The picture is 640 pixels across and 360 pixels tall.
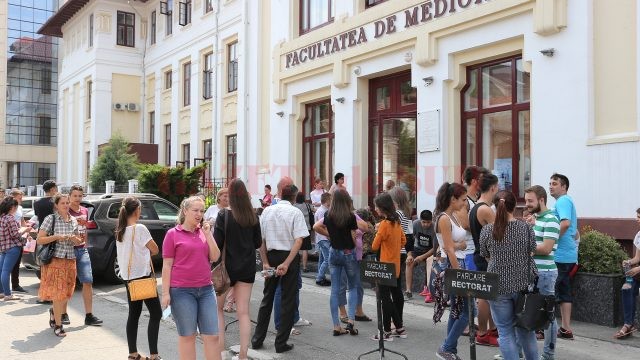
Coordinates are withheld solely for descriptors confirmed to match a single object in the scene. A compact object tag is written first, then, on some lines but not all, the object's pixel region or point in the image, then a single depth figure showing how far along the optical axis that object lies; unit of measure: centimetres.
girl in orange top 745
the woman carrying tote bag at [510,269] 543
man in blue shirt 724
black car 1152
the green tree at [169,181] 1897
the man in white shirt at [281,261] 695
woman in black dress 641
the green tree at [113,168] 2634
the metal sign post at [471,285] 511
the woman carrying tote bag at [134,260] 653
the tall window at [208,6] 2316
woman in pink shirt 545
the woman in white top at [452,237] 636
